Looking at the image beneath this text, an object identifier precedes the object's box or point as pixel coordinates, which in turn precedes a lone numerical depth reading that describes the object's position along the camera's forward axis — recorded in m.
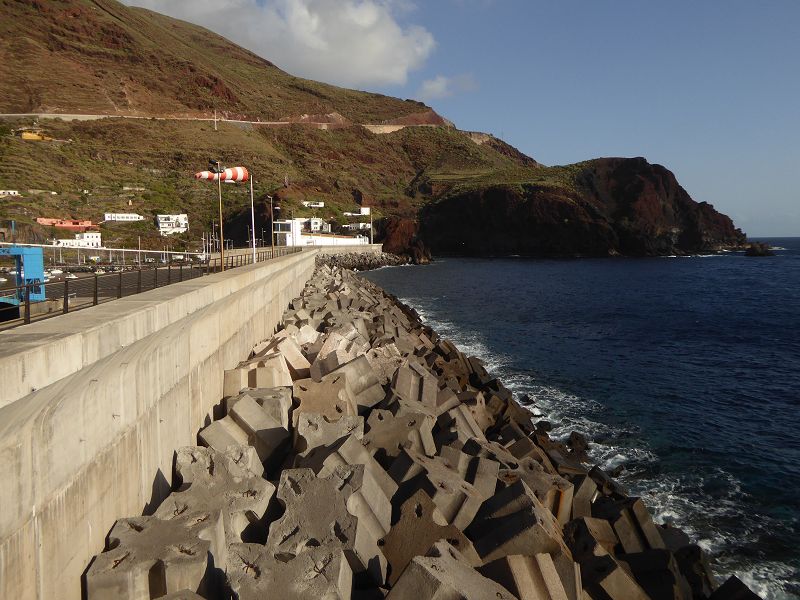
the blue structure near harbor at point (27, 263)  13.11
